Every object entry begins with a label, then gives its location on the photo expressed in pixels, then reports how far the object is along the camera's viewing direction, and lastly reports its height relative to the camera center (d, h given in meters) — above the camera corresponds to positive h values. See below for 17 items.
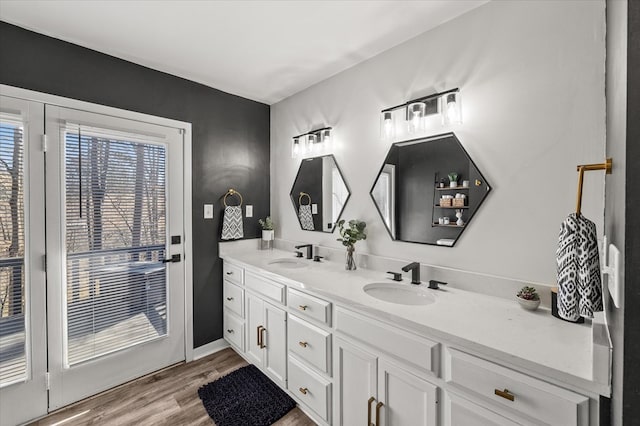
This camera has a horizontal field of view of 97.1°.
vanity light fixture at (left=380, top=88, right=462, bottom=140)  1.63 +0.61
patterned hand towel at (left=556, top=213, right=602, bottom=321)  0.91 -0.19
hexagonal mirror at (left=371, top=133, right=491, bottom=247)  1.64 +0.13
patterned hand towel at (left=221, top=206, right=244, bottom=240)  2.66 -0.13
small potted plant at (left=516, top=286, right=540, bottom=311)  1.28 -0.40
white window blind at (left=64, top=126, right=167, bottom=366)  1.95 -0.24
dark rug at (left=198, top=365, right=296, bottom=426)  1.80 -1.33
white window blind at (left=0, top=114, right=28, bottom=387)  1.71 -0.28
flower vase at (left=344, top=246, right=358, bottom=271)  2.07 -0.37
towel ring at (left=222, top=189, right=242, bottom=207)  2.71 +0.16
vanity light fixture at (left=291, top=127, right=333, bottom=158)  2.41 +0.62
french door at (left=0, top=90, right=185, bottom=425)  1.75 -0.31
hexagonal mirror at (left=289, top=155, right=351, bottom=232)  2.37 +0.15
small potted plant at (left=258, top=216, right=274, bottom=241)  2.89 -0.21
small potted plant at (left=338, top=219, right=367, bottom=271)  2.07 -0.20
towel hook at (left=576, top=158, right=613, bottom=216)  0.81 +0.13
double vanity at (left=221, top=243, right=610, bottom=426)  0.90 -0.59
